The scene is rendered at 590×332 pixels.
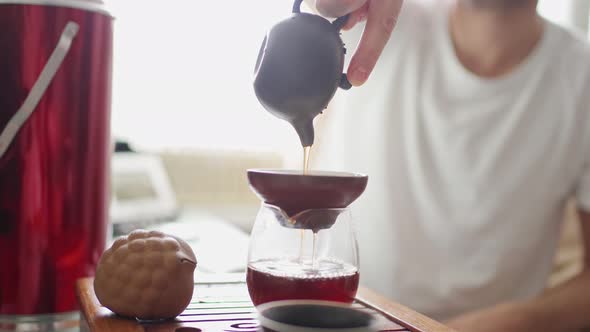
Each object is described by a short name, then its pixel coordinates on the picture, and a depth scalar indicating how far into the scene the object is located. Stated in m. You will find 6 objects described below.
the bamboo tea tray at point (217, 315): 0.60
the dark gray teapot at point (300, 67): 0.64
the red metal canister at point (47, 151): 0.75
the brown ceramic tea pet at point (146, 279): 0.61
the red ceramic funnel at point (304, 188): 0.60
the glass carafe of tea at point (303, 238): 0.61
